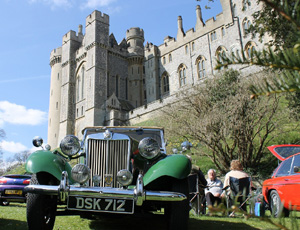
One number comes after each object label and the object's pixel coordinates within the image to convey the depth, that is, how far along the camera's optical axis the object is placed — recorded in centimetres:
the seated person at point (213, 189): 676
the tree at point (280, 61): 122
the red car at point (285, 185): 576
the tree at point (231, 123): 1326
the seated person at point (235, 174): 654
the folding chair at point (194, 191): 691
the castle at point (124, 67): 3397
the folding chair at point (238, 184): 649
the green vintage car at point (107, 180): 356
